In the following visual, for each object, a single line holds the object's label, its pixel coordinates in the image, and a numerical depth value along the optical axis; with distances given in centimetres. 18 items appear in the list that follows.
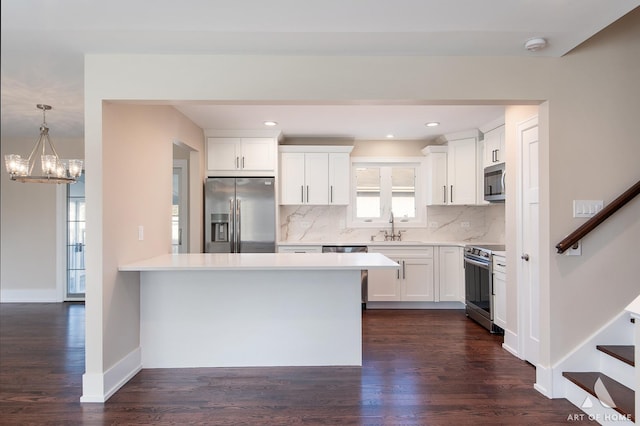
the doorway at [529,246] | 312
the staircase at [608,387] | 224
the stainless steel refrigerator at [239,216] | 466
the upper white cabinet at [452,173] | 495
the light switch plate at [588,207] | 264
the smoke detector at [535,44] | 243
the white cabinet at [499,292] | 373
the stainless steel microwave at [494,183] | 408
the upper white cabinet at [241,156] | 484
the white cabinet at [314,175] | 512
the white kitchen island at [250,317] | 319
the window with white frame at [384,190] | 556
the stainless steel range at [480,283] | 402
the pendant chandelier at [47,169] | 345
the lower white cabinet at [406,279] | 494
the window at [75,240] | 552
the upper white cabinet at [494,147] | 423
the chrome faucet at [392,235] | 545
